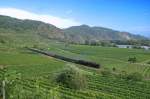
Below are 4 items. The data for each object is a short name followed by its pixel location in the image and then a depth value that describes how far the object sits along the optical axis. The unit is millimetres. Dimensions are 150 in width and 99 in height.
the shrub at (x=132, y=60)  49062
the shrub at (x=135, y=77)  29843
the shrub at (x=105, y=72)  31909
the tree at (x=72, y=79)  23156
